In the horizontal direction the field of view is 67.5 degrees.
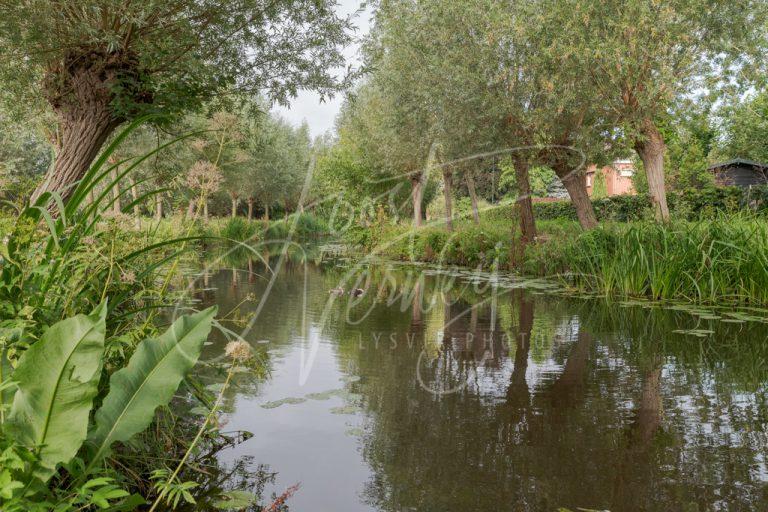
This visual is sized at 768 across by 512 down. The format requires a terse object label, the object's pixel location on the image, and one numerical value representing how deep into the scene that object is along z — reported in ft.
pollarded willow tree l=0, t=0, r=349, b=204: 20.18
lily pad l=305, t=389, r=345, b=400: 14.49
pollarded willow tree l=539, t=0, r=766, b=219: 39.17
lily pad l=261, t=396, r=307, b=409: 13.79
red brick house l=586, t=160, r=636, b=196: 153.99
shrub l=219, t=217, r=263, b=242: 92.27
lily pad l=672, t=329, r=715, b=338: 21.71
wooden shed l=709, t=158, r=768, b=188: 98.07
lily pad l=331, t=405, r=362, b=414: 13.37
